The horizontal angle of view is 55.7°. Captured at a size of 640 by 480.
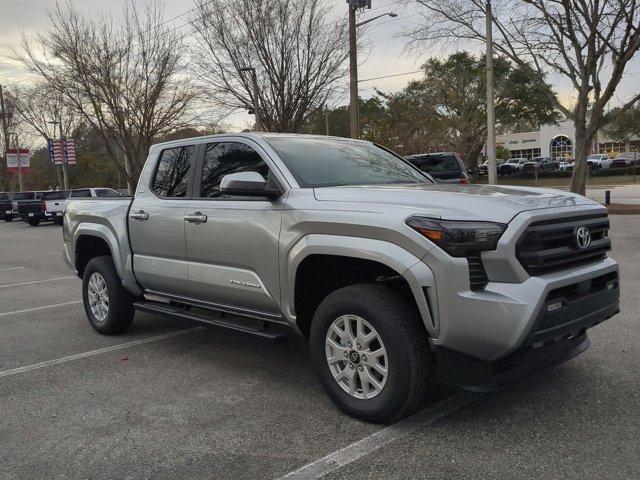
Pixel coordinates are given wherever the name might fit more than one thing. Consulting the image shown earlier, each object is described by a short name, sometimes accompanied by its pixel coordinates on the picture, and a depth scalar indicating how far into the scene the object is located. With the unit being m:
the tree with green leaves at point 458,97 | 45.59
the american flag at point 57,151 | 38.00
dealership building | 95.00
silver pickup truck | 3.26
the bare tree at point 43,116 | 40.31
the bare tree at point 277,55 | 23.27
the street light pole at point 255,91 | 23.67
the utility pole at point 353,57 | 19.22
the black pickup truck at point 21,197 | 31.24
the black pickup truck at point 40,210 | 27.66
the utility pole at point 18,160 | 43.94
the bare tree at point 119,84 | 26.70
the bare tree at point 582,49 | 16.86
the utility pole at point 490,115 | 18.92
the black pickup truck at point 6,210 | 33.06
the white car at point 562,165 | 54.56
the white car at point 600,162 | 58.78
